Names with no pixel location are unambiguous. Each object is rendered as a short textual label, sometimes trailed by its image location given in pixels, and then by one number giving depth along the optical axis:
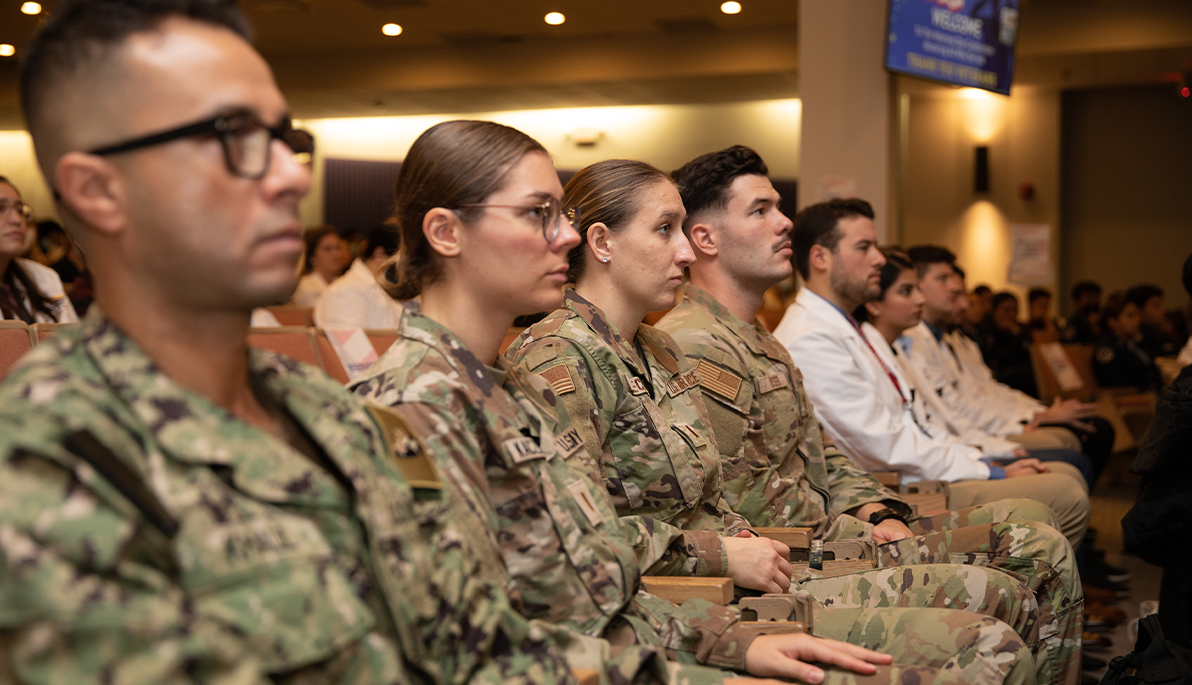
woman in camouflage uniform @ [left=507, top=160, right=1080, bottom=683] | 1.79
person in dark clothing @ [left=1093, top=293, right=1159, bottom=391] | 6.95
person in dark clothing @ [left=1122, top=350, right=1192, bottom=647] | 2.57
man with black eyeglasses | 0.71
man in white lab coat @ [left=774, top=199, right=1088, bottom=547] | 2.92
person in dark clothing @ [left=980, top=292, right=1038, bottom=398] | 7.52
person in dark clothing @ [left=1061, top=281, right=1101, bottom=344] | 9.29
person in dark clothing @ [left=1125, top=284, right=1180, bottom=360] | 7.65
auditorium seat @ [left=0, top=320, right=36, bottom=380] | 1.90
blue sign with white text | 5.06
